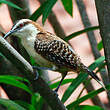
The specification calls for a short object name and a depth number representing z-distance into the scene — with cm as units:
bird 475
